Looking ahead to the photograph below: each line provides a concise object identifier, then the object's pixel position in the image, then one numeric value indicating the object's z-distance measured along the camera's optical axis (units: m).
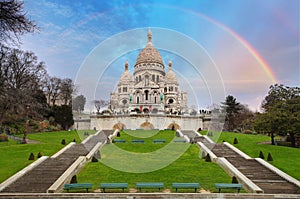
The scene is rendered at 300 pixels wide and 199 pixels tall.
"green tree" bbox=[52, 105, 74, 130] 49.97
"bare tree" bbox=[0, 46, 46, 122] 28.45
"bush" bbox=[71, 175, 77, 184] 15.09
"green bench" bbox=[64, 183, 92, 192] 13.87
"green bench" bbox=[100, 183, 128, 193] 13.75
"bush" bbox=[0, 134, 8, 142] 30.83
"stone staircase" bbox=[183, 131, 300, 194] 14.69
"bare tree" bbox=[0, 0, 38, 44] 10.15
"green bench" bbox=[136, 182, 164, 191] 13.94
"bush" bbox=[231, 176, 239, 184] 15.10
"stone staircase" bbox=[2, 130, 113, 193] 14.43
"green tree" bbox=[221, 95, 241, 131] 61.31
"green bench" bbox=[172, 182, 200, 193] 13.94
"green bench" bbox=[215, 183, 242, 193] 13.95
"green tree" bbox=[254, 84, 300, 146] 26.27
